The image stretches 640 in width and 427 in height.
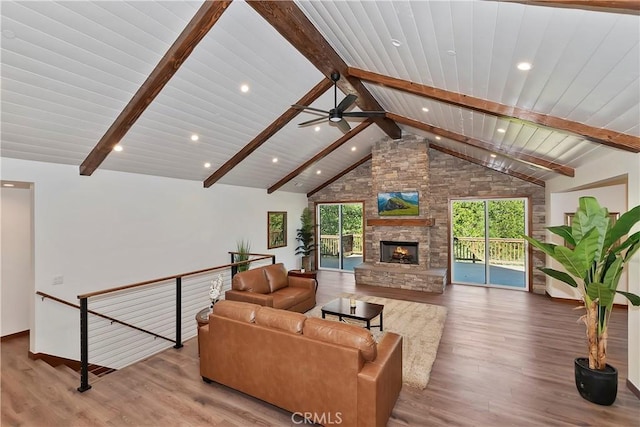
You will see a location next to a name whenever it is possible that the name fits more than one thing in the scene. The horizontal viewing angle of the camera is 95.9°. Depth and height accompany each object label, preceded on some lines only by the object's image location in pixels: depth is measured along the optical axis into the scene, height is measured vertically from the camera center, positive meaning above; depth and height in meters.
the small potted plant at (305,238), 10.17 -0.94
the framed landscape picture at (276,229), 9.05 -0.58
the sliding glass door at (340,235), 10.11 -0.85
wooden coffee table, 4.25 -1.54
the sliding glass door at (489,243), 7.51 -0.85
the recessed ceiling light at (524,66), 2.40 +1.23
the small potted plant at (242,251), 7.24 -1.05
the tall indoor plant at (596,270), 2.73 -0.60
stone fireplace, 7.70 -0.43
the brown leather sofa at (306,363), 2.34 -1.37
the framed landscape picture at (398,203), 7.82 +0.23
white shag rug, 3.48 -1.95
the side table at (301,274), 6.99 -1.52
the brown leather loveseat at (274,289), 4.81 -1.42
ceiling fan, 3.83 +1.39
